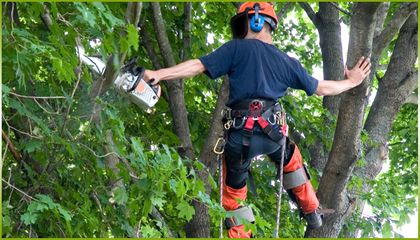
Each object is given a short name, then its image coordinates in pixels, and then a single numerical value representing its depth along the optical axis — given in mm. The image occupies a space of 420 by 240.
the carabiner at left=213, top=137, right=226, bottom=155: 10195
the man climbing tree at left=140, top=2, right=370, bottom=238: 9852
